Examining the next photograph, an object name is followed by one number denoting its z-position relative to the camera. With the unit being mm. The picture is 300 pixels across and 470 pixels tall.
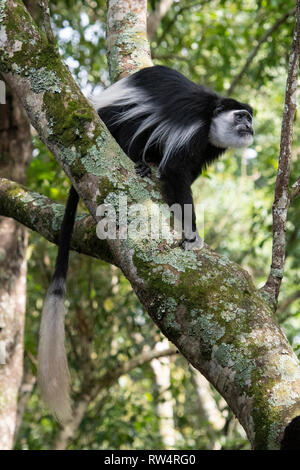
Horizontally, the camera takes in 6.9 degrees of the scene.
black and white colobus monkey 7585
